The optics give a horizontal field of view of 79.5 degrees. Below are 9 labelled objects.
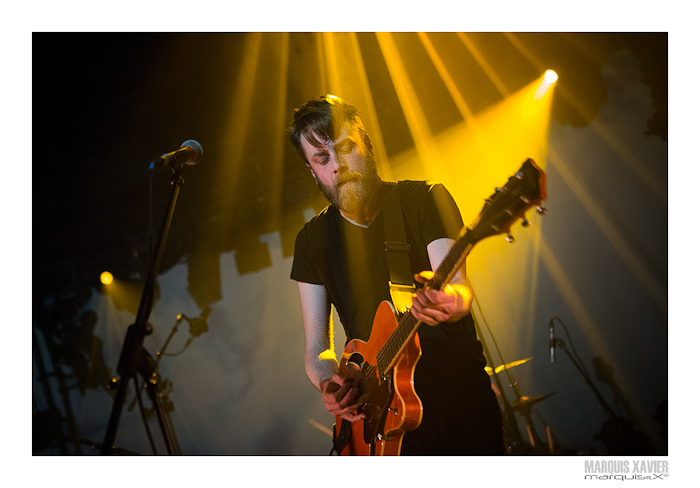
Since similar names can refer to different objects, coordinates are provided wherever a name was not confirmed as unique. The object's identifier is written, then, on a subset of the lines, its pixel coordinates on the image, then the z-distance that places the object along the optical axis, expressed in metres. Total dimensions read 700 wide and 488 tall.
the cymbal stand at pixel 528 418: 2.60
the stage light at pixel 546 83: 2.64
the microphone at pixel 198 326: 3.57
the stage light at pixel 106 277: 3.72
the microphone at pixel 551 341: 2.94
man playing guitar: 1.47
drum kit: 2.59
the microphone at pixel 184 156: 1.95
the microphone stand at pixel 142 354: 1.80
